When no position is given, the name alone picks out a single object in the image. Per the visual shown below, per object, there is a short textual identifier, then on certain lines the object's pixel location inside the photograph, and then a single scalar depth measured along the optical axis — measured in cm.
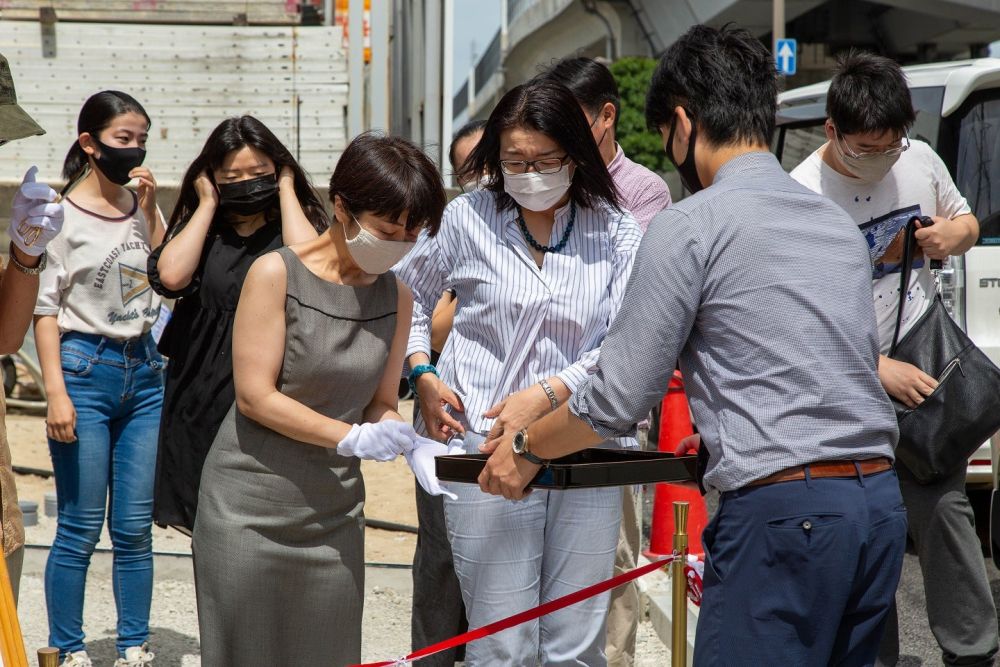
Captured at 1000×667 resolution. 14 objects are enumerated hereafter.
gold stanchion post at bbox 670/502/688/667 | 310
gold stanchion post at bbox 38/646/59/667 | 247
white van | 600
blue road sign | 1700
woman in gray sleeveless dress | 285
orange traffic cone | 538
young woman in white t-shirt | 416
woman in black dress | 371
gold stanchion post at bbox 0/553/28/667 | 248
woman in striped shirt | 295
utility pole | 1986
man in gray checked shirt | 226
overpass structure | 2398
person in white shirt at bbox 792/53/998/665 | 355
